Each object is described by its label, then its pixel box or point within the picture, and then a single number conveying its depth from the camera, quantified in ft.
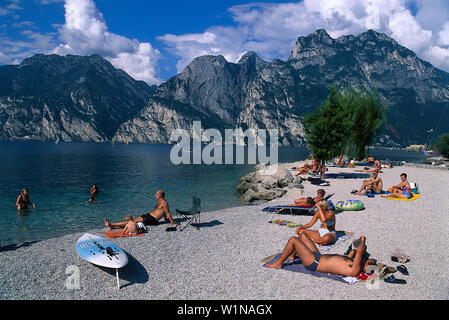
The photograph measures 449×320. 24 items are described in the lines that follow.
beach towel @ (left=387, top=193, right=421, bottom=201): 58.07
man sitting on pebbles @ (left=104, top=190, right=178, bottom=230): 41.60
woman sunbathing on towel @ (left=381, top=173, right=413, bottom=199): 57.58
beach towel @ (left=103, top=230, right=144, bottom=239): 36.35
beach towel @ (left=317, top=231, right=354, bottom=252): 31.26
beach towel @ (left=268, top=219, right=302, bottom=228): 41.34
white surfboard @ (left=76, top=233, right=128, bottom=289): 24.61
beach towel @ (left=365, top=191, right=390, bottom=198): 61.16
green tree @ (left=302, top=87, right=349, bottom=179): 83.87
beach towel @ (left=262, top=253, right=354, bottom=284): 23.67
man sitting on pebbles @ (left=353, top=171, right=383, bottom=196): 63.52
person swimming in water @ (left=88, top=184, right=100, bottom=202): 73.54
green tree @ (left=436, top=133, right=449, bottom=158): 212.02
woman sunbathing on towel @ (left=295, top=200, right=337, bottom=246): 31.42
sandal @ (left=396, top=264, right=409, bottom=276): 24.64
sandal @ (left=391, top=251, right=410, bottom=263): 27.55
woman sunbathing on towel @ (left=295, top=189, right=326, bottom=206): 50.22
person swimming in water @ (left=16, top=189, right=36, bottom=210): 61.16
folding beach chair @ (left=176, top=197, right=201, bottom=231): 41.83
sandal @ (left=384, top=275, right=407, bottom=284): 23.31
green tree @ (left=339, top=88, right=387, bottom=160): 134.21
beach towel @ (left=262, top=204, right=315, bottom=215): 48.72
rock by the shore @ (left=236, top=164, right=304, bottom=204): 73.31
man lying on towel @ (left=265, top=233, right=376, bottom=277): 23.72
